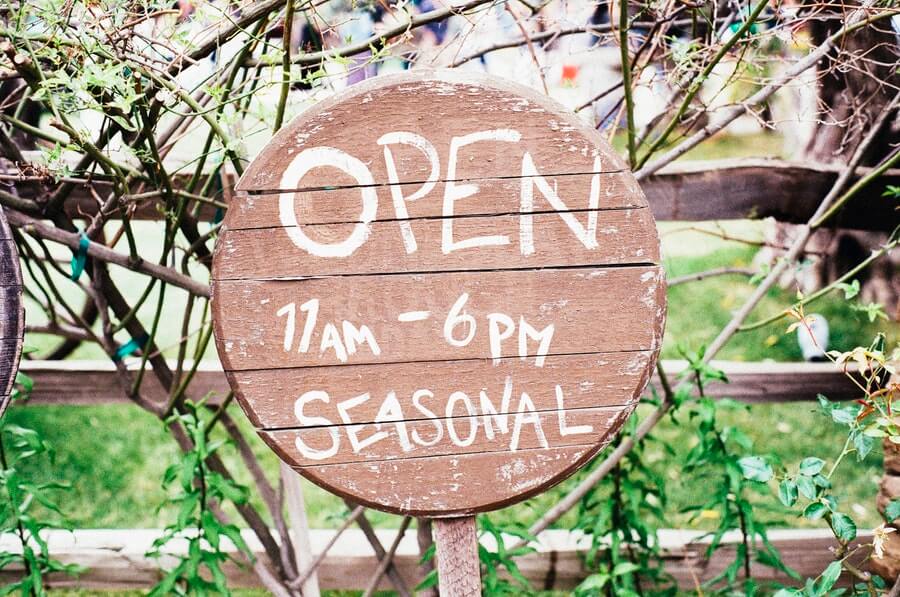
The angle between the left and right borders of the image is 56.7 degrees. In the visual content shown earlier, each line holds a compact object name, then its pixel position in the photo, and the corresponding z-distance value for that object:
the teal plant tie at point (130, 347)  2.07
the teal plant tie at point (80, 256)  1.71
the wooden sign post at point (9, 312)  1.32
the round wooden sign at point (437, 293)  1.21
